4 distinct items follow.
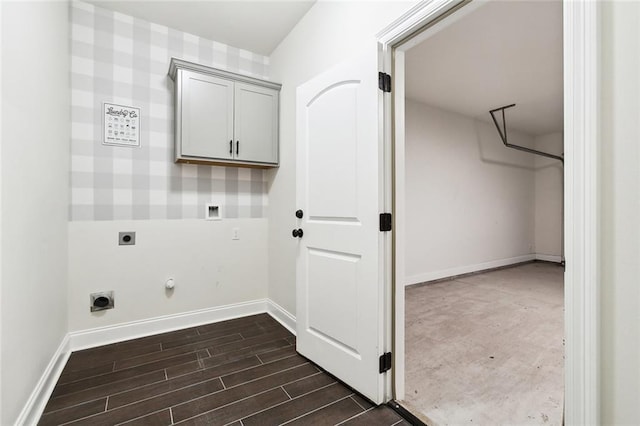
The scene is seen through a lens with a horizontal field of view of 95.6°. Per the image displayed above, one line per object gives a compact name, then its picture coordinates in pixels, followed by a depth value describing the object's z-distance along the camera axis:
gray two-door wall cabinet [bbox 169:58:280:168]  2.35
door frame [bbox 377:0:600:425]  0.85
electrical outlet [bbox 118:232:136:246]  2.35
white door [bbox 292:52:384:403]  1.59
